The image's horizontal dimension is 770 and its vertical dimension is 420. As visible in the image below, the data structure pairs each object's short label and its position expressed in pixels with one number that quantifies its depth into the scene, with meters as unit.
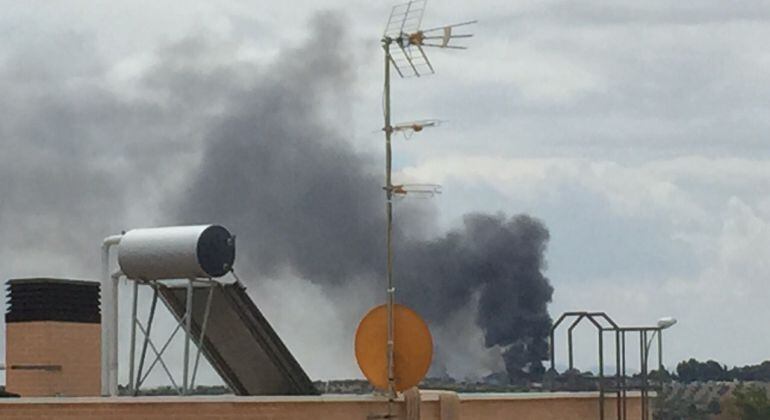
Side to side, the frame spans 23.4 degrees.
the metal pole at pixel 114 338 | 29.47
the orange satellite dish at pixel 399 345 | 24.67
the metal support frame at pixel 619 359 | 29.17
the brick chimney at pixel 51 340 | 33.03
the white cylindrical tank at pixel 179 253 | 27.33
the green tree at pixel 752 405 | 136.62
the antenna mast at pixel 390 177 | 24.39
